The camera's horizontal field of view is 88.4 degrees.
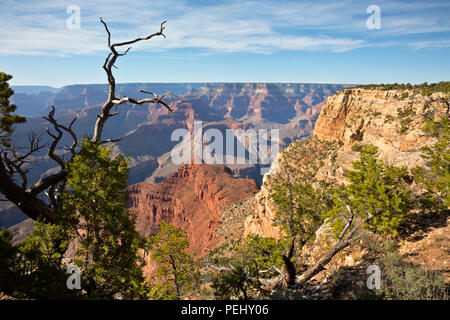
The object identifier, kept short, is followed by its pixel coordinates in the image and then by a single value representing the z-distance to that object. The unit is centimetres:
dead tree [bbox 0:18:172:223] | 931
